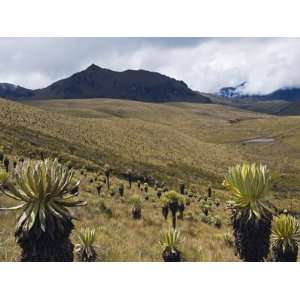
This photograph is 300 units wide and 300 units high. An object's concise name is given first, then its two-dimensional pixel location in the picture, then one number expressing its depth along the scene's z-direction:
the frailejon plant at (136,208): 18.28
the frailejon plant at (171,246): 11.25
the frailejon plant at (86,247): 10.77
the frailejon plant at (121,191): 24.11
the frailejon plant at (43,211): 7.55
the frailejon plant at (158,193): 28.14
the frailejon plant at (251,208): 8.88
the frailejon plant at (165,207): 18.39
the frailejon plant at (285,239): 9.88
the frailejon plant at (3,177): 15.32
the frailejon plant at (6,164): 21.23
